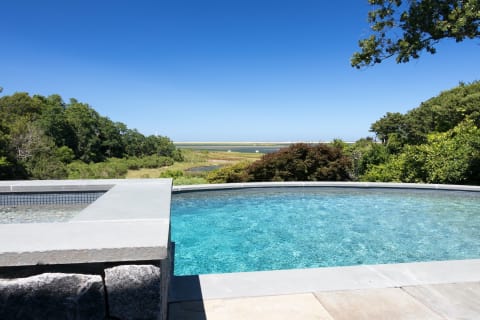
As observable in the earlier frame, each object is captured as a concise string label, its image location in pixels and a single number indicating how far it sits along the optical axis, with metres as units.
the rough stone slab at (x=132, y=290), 1.34
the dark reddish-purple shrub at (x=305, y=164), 11.84
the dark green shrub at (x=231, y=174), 12.24
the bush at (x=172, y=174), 14.79
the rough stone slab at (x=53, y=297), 1.30
